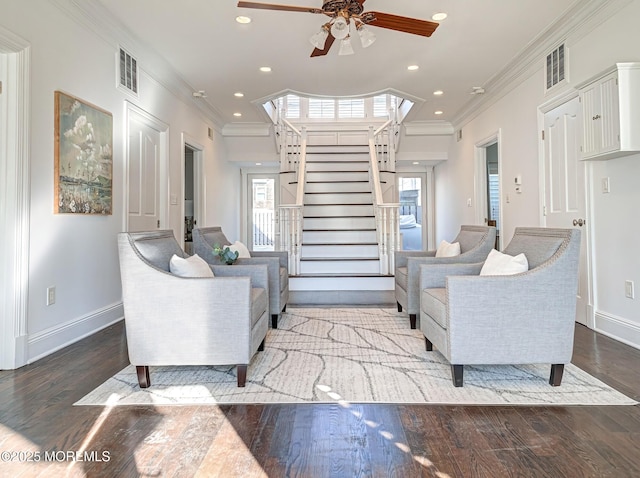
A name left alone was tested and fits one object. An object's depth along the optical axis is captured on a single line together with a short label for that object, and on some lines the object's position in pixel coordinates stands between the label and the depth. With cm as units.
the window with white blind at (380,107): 862
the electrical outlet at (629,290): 290
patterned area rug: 203
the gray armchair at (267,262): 340
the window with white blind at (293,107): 854
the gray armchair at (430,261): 339
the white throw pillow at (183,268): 238
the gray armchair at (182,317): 215
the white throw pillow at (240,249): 379
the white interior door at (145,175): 398
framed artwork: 288
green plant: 332
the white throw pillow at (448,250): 370
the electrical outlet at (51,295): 279
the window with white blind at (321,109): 858
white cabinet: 263
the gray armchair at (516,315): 213
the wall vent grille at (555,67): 366
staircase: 485
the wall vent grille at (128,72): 370
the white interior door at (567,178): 343
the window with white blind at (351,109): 858
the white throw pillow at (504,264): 234
